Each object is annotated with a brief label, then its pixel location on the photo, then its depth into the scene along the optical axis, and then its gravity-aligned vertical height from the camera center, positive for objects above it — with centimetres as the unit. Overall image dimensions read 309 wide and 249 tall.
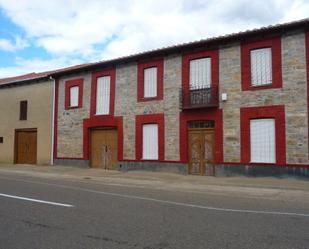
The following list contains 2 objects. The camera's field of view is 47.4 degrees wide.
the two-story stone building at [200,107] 1527 +219
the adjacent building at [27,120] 2409 +213
